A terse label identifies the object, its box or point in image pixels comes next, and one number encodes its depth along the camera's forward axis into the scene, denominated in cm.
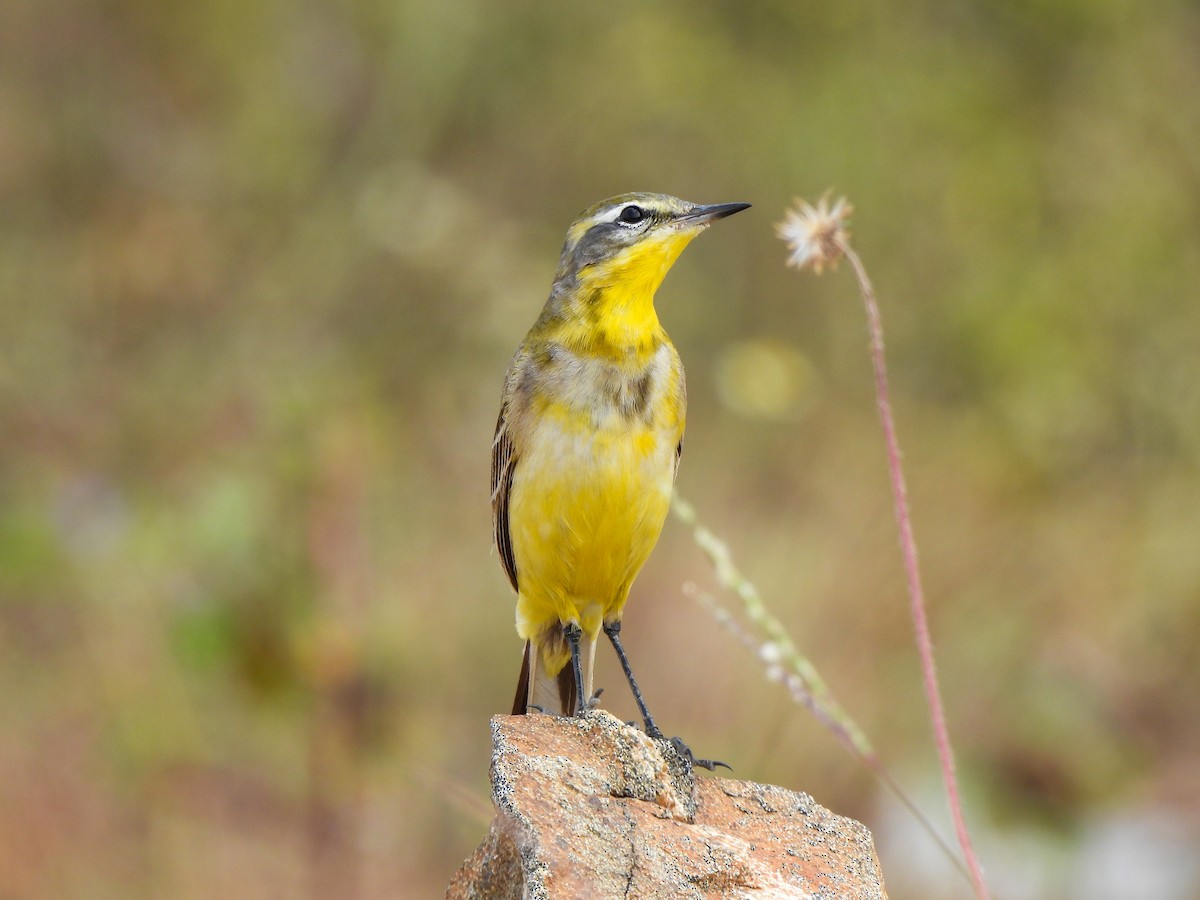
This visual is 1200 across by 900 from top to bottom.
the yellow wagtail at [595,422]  819
